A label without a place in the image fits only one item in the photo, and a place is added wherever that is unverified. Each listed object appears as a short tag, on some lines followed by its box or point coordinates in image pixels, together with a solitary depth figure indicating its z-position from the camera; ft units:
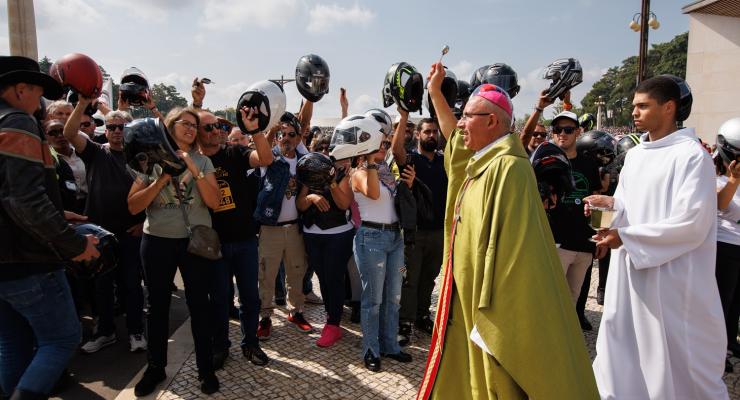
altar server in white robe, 9.95
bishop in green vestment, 7.52
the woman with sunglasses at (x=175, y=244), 11.58
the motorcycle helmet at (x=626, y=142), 18.04
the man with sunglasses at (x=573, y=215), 16.07
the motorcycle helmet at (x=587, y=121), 29.14
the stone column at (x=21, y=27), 40.27
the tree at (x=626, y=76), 234.58
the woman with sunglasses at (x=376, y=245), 13.42
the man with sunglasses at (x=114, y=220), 14.64
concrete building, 66.28
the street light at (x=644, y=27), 50.21
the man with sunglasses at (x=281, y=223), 15.61
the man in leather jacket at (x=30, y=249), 8.72
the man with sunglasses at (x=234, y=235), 12.82
